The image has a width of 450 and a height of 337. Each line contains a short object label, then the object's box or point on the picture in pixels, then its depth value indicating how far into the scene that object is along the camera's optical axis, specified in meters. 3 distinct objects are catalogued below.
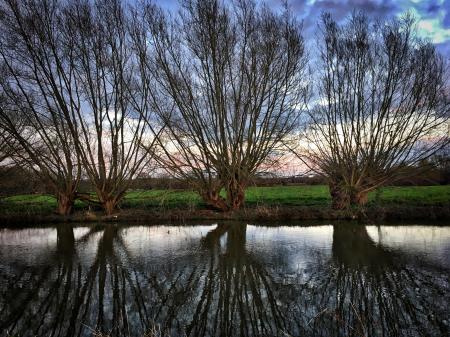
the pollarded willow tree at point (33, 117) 19.42
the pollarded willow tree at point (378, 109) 21.53
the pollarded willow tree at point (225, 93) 20.52
